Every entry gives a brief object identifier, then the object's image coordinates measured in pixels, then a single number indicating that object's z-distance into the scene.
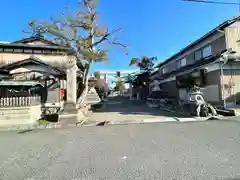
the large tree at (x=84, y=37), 10.20
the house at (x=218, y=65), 9.91
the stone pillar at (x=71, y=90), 9.07
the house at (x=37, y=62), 10.46
